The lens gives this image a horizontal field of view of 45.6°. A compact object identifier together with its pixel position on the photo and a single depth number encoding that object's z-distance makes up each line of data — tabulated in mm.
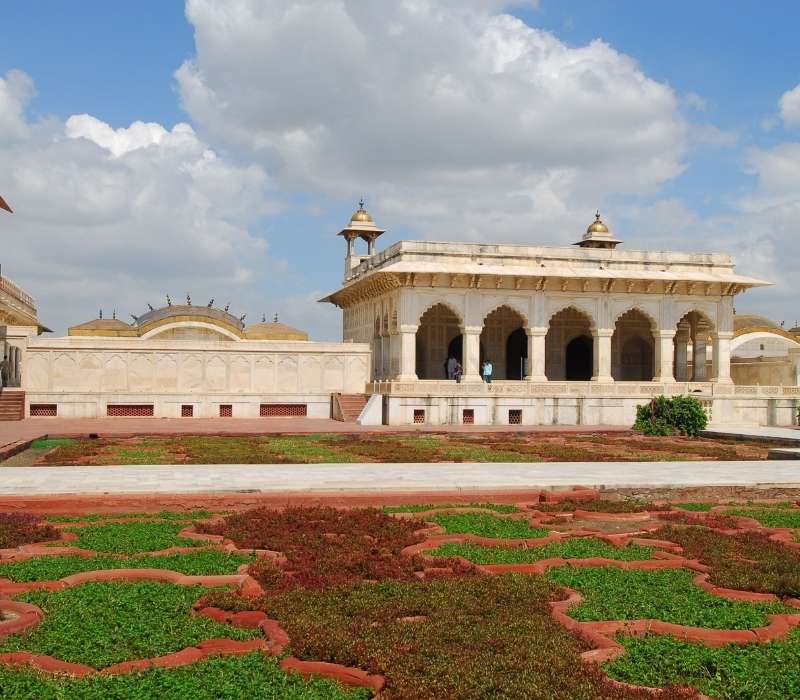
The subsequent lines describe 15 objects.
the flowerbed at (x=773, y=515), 9422
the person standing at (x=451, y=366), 32906
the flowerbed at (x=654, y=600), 5781
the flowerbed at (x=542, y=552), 7461
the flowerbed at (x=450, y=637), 4512
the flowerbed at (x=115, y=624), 5016
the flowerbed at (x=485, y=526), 8500
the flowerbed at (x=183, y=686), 4359
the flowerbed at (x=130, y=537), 7637
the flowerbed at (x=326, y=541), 6785
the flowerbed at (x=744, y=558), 6547
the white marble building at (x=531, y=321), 29094
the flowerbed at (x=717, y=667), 4570
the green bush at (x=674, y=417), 23406
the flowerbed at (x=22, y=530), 7750
